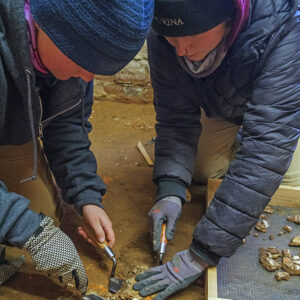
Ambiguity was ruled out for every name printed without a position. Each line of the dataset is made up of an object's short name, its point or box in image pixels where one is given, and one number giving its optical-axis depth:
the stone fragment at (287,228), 1.80
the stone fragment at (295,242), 1.71
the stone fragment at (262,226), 1.81
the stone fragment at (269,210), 1.92
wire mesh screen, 1.49
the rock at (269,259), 1.59
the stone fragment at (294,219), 1.83
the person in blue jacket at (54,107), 1.02
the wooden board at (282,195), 1.93
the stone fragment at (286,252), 1.66
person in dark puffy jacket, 1.34
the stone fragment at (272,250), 1.67
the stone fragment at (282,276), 1.54
